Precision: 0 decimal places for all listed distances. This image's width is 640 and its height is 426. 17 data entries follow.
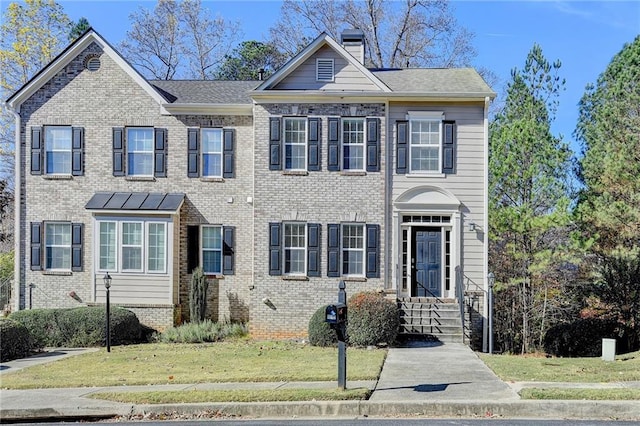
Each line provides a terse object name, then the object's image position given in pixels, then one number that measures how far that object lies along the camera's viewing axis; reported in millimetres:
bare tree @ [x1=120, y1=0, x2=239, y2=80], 35188
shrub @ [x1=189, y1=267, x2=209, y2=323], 19000
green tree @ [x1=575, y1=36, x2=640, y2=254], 19625
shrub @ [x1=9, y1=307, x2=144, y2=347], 17156
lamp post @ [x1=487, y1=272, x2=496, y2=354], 17141
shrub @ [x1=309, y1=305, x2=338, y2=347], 16234
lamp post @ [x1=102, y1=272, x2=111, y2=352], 15985
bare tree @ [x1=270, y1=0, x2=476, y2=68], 32969
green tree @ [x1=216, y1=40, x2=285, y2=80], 36375
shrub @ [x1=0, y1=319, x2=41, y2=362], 15141
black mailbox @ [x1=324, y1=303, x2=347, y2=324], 9984
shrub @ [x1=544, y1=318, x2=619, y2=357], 20100
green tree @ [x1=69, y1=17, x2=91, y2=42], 33009
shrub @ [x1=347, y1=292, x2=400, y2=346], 15594
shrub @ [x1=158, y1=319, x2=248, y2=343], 17844
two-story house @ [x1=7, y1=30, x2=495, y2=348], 18547
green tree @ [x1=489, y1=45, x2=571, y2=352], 20688
